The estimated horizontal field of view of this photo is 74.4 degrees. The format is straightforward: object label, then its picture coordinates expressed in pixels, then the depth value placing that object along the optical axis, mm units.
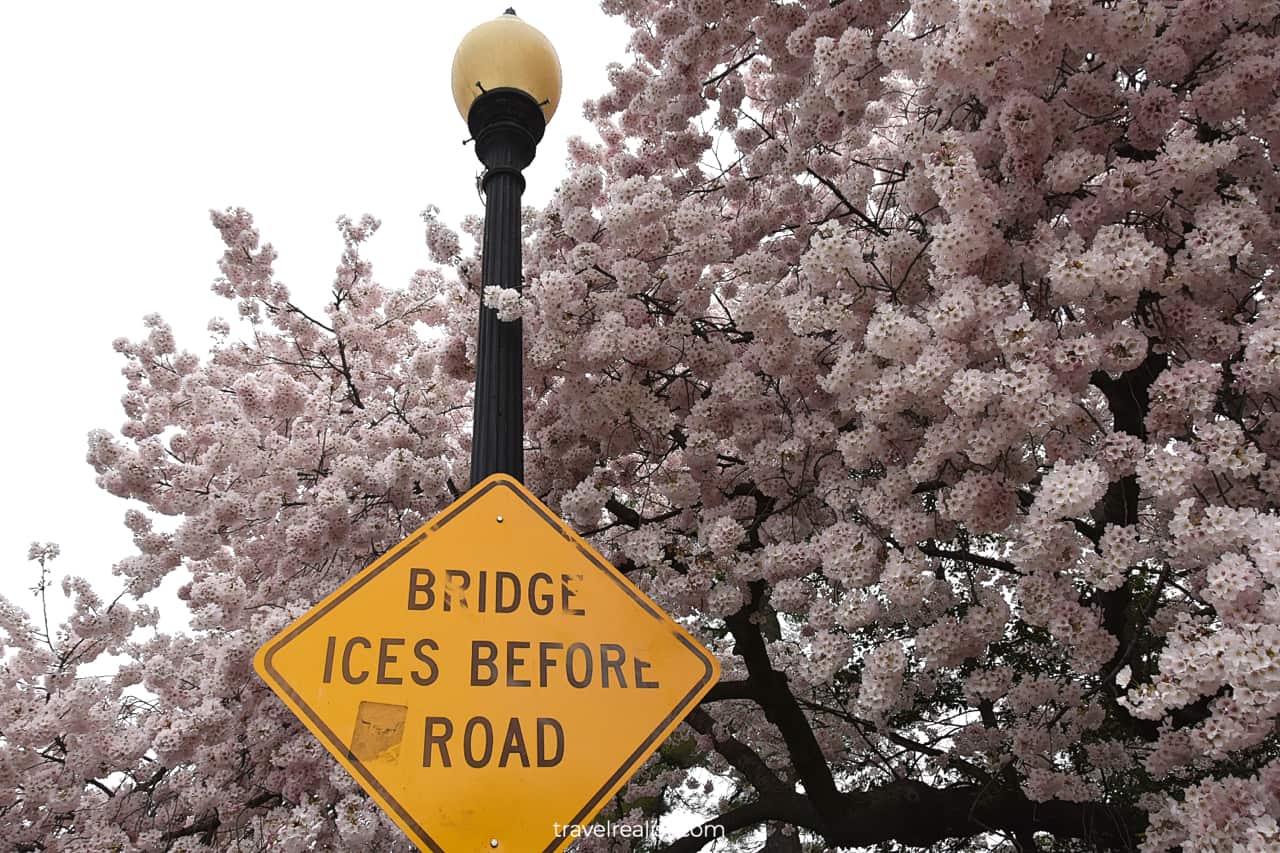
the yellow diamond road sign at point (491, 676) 2012
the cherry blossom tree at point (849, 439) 2812
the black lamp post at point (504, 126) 3027
